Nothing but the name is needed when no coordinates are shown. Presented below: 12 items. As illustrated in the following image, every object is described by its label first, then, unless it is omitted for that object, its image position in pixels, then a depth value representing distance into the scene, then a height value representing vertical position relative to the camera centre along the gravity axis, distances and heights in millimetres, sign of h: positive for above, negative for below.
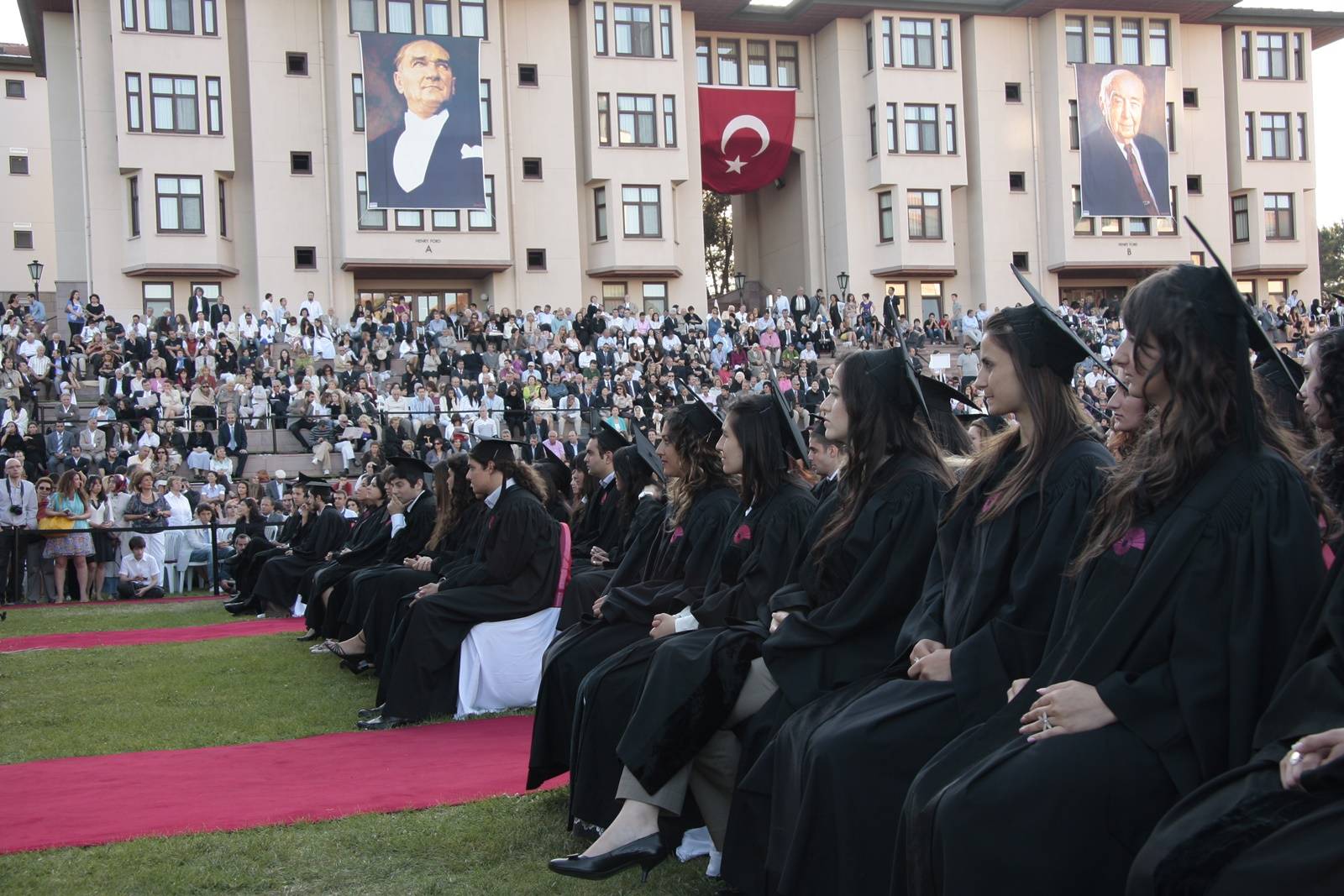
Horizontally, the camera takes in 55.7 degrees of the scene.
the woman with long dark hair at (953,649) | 4367 -836
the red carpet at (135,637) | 14461 -2193
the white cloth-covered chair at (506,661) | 9859 -1749
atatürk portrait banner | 37406 +9455
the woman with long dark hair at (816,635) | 5340 -907
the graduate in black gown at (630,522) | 8773 -699
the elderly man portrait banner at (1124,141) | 44000 +9425
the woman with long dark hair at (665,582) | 7047 -913
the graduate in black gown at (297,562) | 17078 -1584
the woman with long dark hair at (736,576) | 6297 -775
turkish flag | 43031 +9939
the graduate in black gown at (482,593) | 9648 -1207
